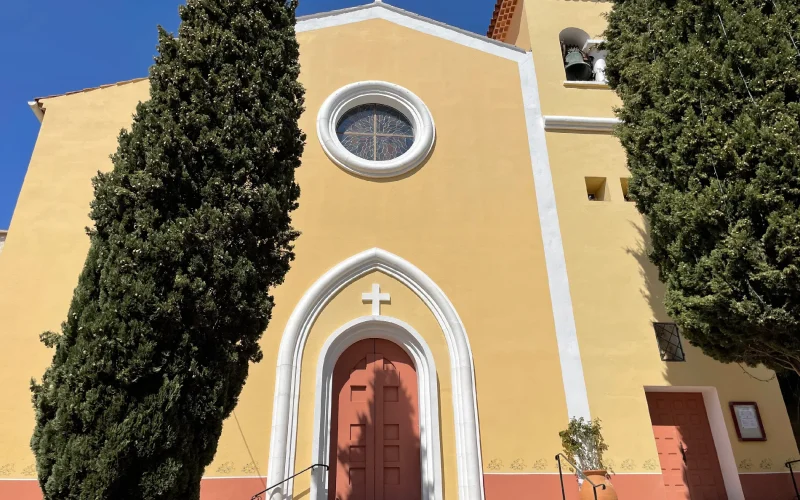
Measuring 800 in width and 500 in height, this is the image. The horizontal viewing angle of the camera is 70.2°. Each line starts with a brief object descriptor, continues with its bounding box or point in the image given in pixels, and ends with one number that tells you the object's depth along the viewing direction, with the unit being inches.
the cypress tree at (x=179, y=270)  156.2
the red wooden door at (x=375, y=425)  277.1
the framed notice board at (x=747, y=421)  299.3
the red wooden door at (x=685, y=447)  298.2
